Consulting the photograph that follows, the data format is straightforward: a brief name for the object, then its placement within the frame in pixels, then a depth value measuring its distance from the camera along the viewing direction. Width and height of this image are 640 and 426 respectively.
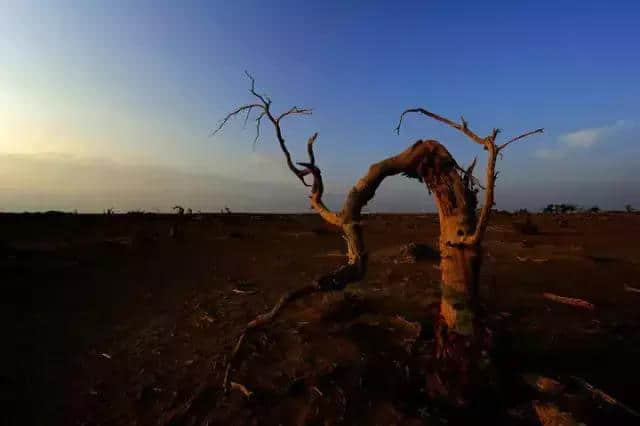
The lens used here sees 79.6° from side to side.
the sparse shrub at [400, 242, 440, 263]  12.72
